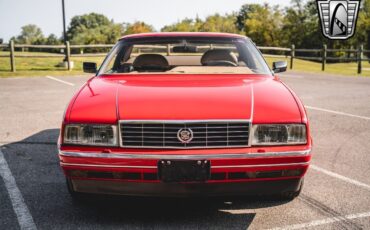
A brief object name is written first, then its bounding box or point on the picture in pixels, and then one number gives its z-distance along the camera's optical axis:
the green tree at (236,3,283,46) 65.56
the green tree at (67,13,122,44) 83.69
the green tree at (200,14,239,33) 66.31
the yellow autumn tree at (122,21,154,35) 76.38
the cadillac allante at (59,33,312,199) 2.64
